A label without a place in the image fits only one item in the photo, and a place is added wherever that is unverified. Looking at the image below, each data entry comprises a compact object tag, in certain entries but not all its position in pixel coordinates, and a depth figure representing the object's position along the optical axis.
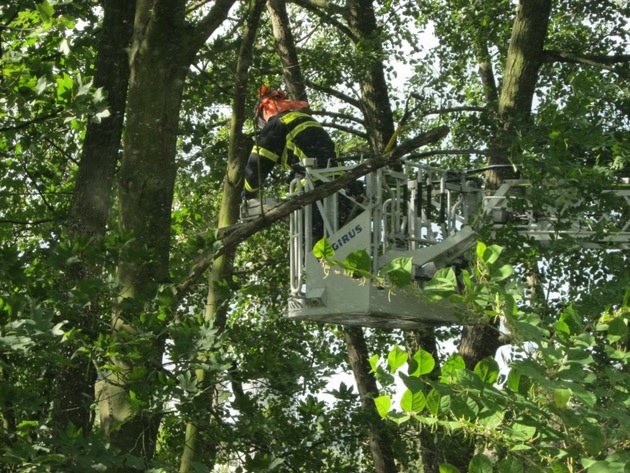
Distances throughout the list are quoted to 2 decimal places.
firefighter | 15.76
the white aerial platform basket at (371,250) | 14.46
